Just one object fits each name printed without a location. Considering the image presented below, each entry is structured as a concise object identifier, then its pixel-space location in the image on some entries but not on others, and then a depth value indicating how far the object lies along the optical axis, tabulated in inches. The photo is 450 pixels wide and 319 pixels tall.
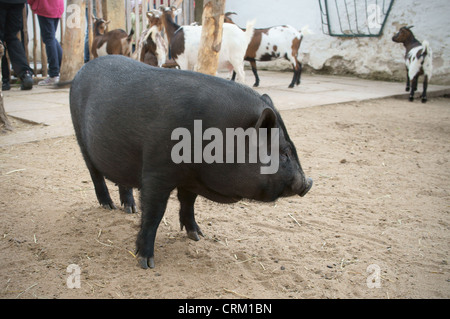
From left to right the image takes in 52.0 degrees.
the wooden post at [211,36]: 190.7
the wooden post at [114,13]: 349.4
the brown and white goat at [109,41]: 314.2
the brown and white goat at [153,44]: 299.4
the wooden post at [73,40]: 306.0
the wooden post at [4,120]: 191.0
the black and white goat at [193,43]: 283.4
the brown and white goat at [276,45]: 343.3
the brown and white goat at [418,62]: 304.3
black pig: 88.3
